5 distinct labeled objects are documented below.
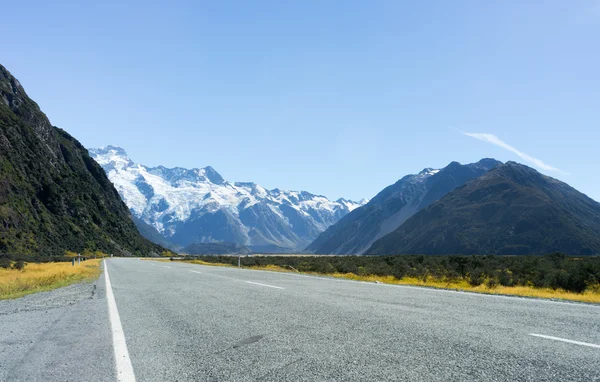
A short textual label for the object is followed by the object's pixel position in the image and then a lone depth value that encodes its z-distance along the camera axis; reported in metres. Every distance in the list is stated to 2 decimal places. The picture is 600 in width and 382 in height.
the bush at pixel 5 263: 36.01
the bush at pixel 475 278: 21.20
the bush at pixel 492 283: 18.63
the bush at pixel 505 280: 20.95
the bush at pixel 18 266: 34.09
